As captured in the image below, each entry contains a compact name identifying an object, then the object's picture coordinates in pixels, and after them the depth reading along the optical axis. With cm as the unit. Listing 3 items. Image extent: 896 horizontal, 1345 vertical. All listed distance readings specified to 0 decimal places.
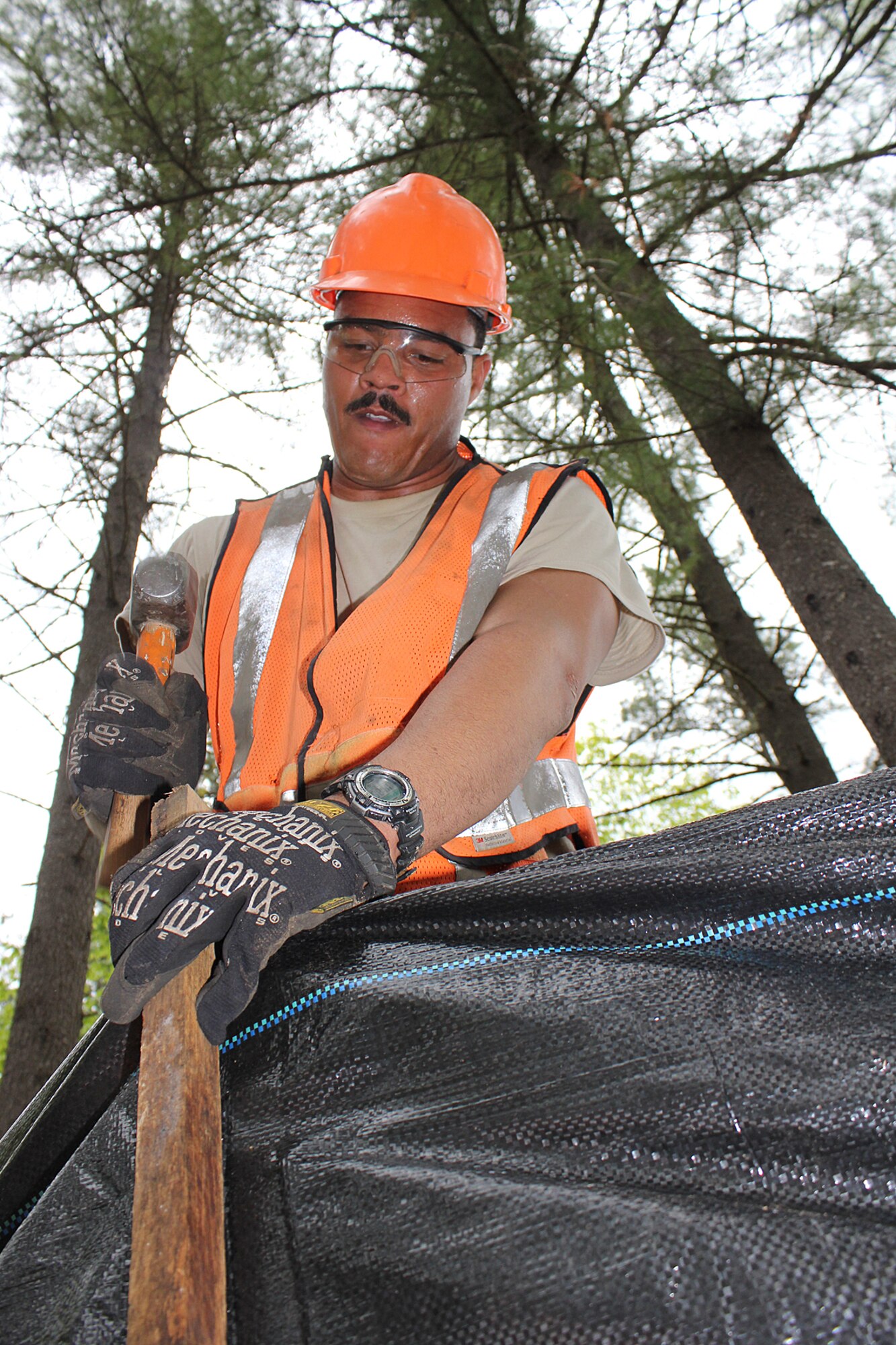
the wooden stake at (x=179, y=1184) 97
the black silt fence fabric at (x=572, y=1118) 92
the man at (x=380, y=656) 109
